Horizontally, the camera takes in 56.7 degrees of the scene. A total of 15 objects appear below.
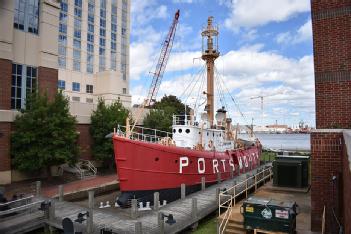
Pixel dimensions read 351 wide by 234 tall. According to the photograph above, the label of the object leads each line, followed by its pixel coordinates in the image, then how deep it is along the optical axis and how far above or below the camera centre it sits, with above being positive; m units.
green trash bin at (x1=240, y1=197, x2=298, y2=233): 11.98 -3.22
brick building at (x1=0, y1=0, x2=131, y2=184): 25.72 +6.02
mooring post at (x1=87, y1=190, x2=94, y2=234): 13.62 -3.96
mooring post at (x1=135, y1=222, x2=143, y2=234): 12.38 -3.76
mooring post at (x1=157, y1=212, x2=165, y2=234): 13.27 -3.82
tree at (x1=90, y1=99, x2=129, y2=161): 31.97 +0.25
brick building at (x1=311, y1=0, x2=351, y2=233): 12.51 +1.08
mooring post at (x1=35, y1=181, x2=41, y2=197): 19.12 -3.40
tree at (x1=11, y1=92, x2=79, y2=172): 24.53 -0.51
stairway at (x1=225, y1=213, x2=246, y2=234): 13.60 -4.09
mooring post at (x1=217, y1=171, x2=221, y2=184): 23.38 -3.43
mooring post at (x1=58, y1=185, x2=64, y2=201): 18.78 -3.65
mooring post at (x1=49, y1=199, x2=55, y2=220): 15.47 -3.94
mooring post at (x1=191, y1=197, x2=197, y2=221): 15.57 -3.90
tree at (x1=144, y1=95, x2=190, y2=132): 42.16 +1.25
